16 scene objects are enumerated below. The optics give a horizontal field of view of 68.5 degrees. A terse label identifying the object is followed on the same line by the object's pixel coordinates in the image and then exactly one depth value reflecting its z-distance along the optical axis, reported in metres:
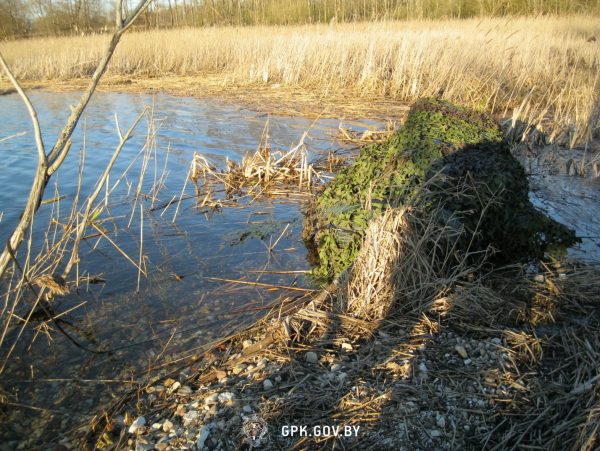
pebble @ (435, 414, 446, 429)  1.90
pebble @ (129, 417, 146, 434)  2.03
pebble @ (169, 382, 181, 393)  2.29
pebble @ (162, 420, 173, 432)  1.99
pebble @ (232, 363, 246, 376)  2.32
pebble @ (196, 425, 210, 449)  1.84
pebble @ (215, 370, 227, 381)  2.30
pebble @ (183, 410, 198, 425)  2.01
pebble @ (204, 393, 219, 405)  2.08
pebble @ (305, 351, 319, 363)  2.34
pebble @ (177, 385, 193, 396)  2.22
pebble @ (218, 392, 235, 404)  2.06
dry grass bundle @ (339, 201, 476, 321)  2.66
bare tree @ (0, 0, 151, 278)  1.47
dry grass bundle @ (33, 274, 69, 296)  2.64
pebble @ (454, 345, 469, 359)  2.31
